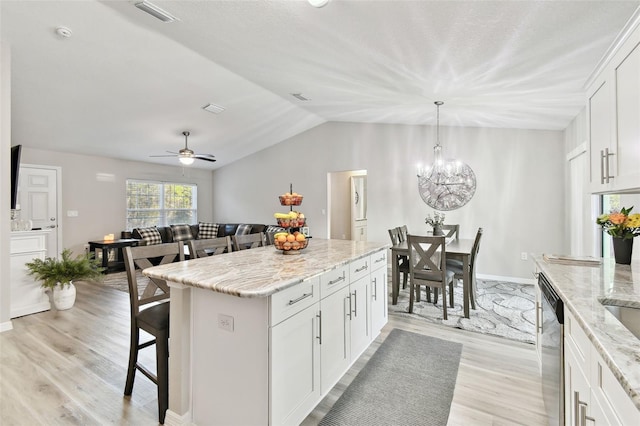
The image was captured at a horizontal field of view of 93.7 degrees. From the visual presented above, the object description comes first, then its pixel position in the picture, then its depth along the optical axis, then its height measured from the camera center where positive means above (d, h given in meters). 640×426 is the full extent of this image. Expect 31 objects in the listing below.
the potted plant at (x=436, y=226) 4.48 -0.19
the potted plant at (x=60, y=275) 3.65 -0.78
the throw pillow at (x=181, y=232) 7.25 -0.49
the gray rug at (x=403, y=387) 1.89 -1.28
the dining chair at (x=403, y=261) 4.02 -0.67
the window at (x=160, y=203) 7.03 +0.23
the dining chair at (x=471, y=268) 3.73 -0.69
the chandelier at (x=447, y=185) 5.40 +0.53
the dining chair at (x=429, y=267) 3.39 -0.63
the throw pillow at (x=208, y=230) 7.95 -0.48
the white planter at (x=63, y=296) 3.71 -1.05
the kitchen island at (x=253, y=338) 1.47 -0.69
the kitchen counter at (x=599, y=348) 0.79 -0.40
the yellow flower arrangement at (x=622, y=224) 1.81 -0.06
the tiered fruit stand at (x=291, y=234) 2.36 -0.17
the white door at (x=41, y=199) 5.23 +0.24
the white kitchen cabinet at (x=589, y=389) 0.80 -0.56
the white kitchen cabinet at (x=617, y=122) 1.44 +0.51
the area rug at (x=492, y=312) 3.15 -1.20
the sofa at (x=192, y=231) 6.66 -0.45
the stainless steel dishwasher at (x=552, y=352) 1.43 -0.74
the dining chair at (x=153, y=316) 1.81 -0.68
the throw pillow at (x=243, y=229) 7.44 -0.41
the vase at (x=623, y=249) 1.91 -0.23
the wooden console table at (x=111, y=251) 5.88 -0.78
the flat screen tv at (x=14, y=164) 3.67 +0.59
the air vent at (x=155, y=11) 2.55 +1.78
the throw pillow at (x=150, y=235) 6.59 -0.51
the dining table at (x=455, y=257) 3.45 -0.53
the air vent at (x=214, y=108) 4.93 +1.76
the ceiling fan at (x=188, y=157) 5.00 +0.95
